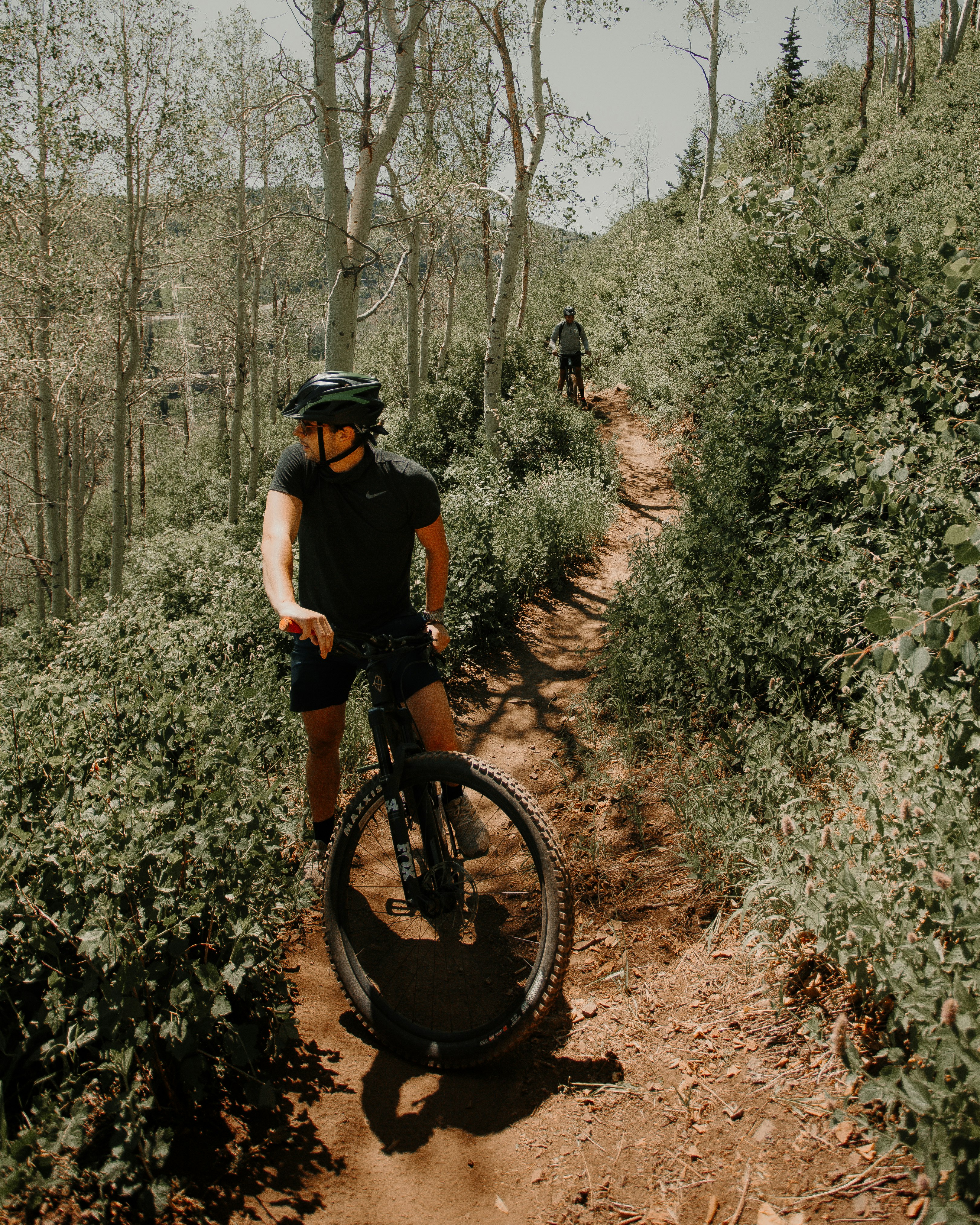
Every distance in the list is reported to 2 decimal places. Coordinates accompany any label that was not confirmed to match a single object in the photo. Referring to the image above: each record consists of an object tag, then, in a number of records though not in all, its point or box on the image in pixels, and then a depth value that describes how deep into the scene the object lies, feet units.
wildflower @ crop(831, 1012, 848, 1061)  6.33
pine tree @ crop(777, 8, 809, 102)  104.68
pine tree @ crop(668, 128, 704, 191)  134.49
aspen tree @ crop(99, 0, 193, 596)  61.46
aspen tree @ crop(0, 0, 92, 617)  52.95
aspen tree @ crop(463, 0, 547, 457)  37.22
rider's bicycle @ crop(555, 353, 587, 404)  51.01
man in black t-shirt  9.51
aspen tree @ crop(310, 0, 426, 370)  24.03
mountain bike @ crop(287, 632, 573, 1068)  8.61
